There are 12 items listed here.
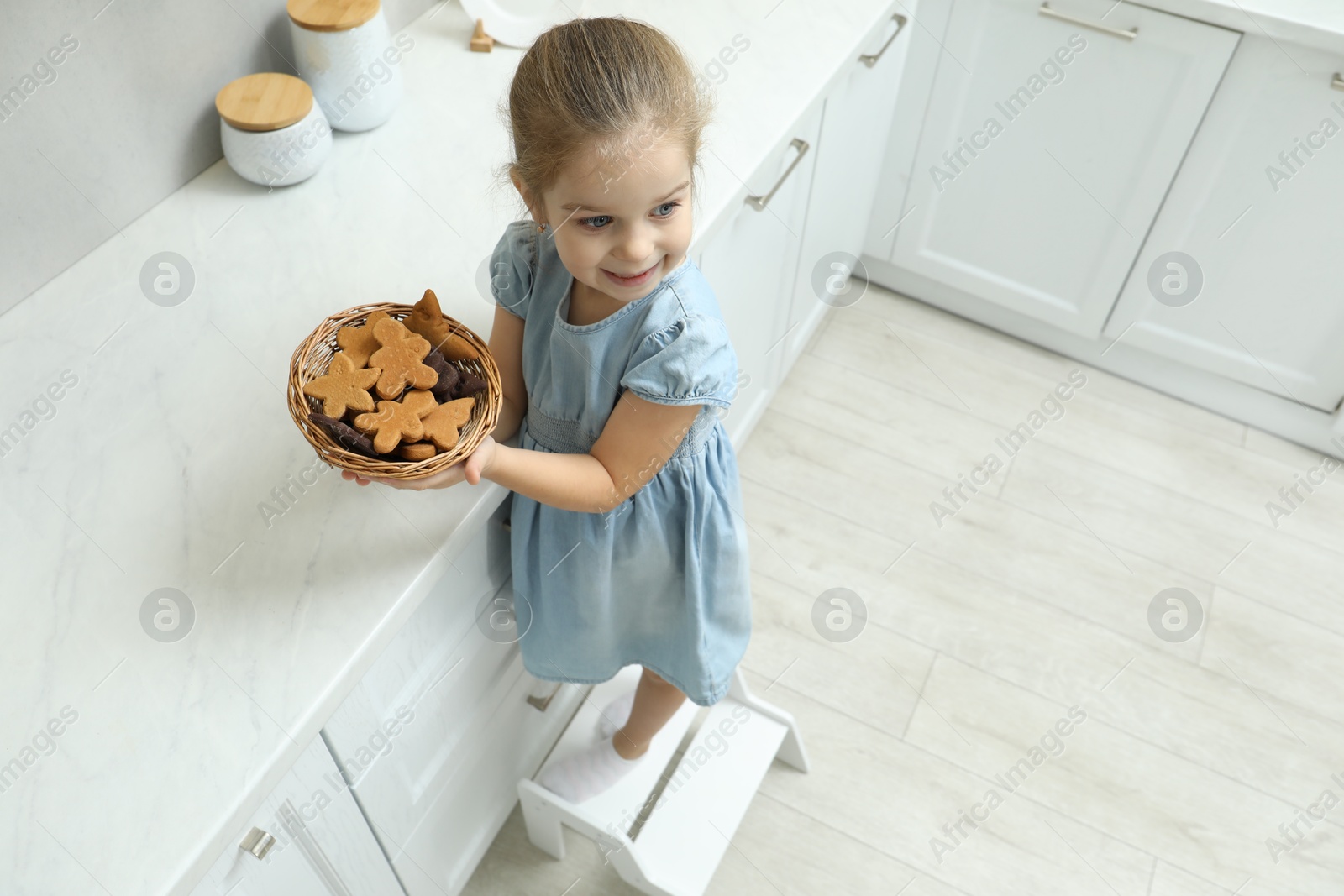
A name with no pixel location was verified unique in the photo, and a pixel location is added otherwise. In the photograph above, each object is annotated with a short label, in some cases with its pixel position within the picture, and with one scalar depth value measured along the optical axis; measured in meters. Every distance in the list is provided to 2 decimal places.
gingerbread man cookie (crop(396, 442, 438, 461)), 0.74
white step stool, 1.29
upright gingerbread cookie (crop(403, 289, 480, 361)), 0.83
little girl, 0.74
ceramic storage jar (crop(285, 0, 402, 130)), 1.15
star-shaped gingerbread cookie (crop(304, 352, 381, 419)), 0.76
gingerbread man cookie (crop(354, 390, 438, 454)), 0.74
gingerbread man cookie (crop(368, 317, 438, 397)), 0.78
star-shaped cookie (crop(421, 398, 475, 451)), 0.75
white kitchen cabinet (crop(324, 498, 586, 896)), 0.92
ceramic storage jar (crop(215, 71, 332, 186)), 1.11
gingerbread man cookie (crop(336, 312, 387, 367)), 0.81
